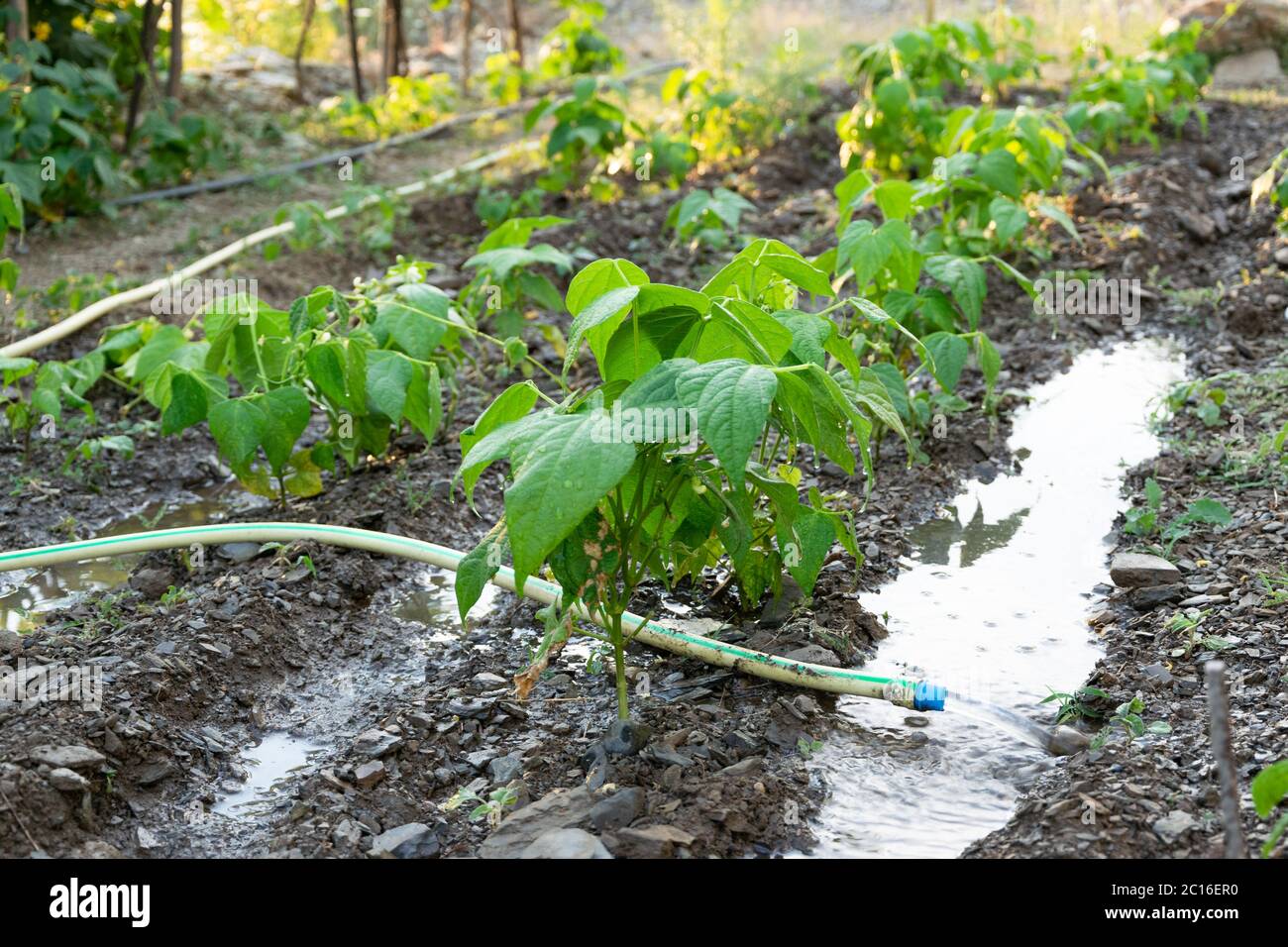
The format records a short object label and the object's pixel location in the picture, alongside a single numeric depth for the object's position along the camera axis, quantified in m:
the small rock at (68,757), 2.13
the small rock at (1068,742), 2.32
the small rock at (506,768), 2.29
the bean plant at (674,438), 1.83
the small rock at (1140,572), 2.87
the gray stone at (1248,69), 9.70
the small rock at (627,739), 2.26
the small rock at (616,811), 2.05
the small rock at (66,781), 2.09
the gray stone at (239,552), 3.22
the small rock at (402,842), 2.05
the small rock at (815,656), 2.55
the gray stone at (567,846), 1.93
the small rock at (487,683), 2.62
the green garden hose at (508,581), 2.43
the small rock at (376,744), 2.34
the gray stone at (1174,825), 1.92
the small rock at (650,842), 1.95
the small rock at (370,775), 2.26
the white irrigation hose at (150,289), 4.45
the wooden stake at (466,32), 10.29
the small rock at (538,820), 2.02
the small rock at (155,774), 2.28
